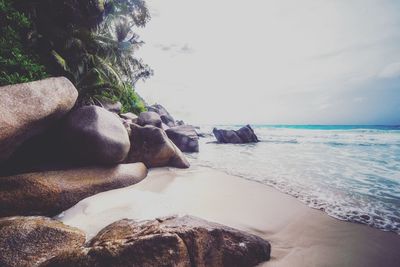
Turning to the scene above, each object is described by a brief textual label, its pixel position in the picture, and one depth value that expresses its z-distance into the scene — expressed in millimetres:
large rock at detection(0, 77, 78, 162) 2504
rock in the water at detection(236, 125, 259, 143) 17016
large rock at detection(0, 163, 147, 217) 2432
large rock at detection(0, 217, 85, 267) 1717
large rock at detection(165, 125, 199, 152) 9930
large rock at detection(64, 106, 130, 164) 3350
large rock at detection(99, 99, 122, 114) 8944
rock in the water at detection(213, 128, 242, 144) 16469
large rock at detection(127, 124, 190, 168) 5192
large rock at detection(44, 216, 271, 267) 1479
